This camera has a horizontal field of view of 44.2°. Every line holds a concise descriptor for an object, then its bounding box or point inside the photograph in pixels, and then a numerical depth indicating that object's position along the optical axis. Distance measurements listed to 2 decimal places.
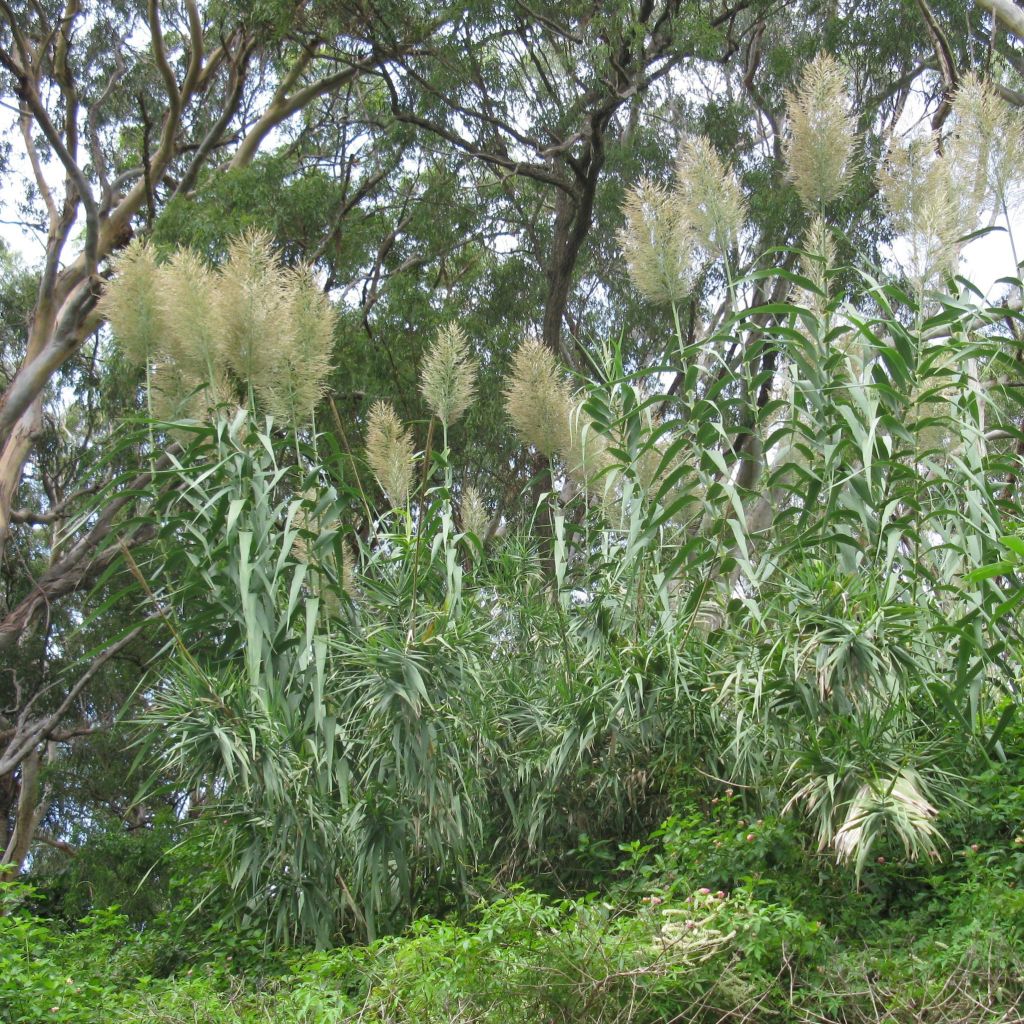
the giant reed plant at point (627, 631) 4.07
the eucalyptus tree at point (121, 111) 11.83
